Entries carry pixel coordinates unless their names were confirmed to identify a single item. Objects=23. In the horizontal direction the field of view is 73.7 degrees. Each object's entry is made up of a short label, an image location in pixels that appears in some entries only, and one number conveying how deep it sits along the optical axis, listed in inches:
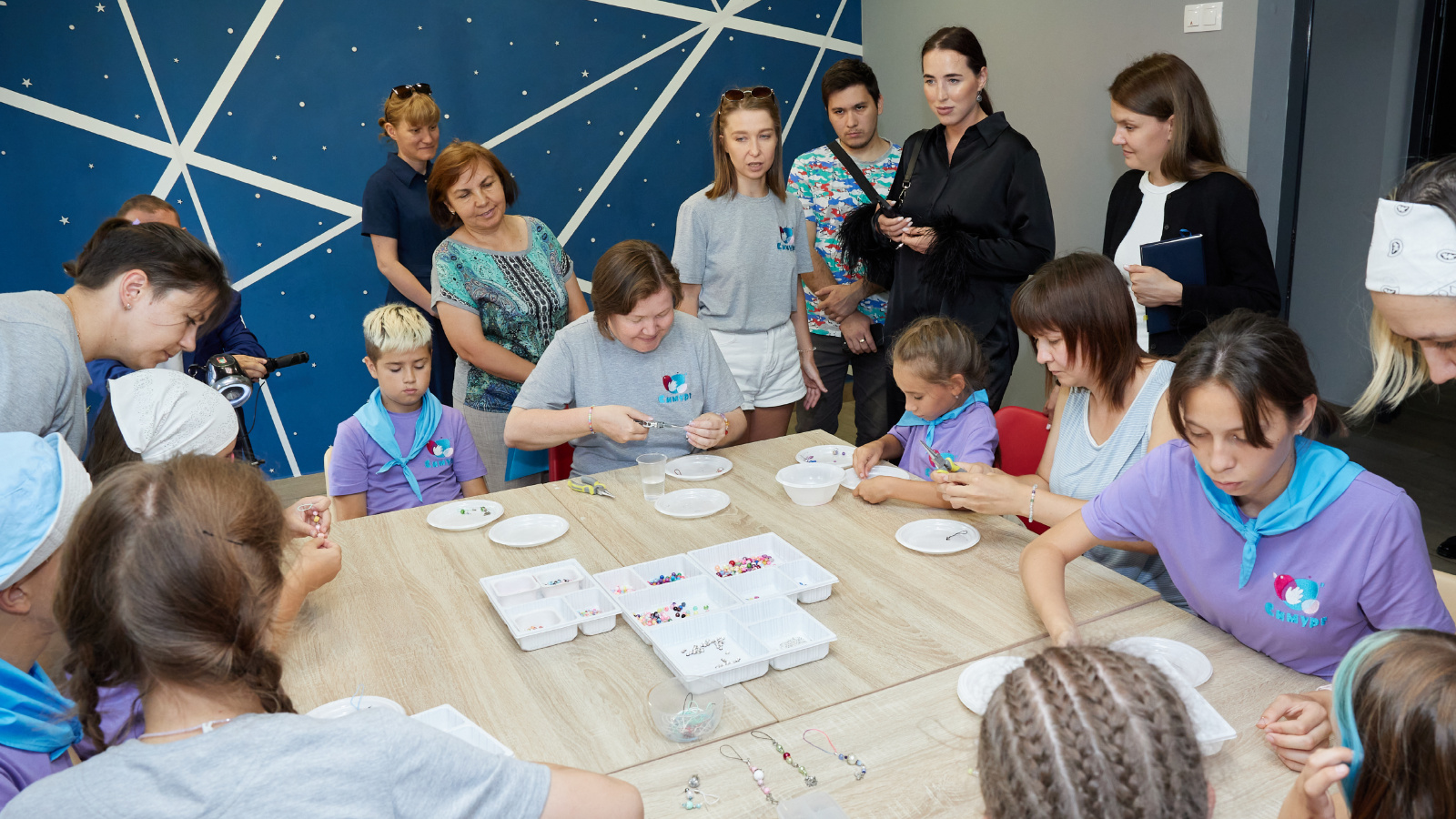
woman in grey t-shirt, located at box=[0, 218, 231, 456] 68.8
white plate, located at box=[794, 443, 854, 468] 101.1
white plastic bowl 89.2
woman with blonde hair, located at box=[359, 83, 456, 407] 145.1
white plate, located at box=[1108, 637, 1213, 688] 57.3
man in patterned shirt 138.7
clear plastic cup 91.8
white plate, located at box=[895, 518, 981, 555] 78.5
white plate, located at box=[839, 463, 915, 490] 94.3
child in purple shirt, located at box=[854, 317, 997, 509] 93.5
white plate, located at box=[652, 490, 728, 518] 89.1
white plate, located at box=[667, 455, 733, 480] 99.9
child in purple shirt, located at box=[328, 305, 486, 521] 103.4
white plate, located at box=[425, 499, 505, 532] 88.7
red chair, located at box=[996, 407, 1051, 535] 98.9
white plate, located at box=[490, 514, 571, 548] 84.0
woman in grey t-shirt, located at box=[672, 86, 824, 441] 126.1
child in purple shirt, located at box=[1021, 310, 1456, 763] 56.1
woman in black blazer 103.5
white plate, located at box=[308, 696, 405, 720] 57.6
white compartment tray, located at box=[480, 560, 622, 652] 66.9
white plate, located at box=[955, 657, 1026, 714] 56.6
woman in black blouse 117.3
